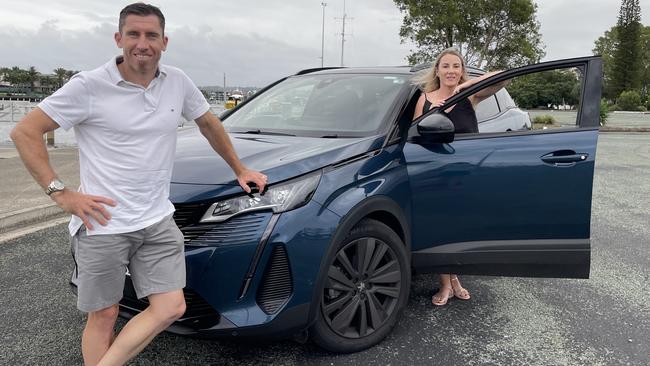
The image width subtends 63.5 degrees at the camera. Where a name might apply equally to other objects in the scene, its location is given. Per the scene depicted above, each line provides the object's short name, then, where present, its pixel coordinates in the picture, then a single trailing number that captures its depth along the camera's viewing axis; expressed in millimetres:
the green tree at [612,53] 69062
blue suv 2396
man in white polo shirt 1990
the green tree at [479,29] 26781
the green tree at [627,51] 60969
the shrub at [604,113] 23141
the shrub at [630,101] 54875
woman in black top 3316
